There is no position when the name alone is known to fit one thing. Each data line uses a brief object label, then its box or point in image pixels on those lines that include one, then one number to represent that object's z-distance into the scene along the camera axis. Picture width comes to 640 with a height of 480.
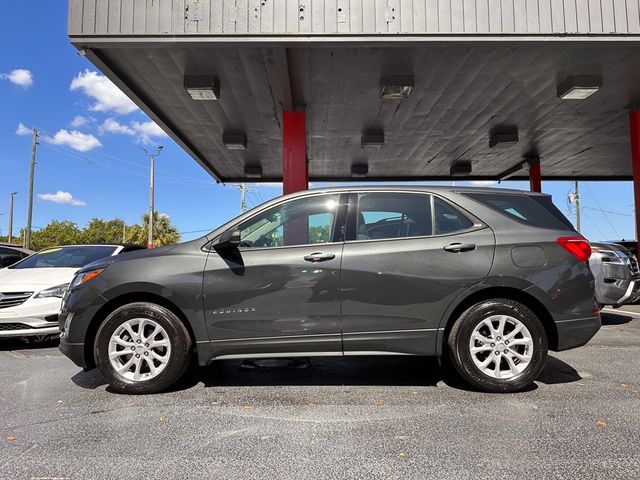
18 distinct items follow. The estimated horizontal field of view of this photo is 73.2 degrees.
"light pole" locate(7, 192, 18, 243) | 55.48
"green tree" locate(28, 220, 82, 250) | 65.38
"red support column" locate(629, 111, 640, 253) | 9.34
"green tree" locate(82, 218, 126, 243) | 74.25
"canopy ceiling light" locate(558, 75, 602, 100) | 7.86
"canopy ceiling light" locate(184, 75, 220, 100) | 7.61
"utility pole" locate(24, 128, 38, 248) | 28.47
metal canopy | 6.21
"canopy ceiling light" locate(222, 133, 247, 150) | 11.27
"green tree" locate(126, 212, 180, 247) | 39.62
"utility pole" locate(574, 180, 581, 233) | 40.56
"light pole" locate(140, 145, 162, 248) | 31.41
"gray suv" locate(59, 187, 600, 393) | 3.65
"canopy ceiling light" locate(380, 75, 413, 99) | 7.79
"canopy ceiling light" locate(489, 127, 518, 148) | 11.22
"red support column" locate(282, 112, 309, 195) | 8.70
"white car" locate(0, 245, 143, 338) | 5.54
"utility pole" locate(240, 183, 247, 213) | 41.62
